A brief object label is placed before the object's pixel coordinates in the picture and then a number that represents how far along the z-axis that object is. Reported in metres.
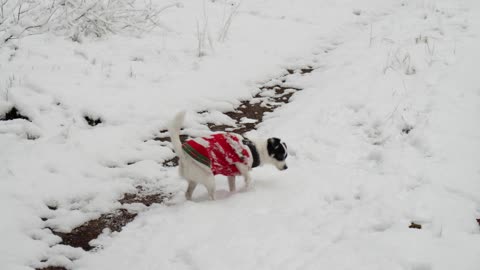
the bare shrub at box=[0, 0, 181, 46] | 6.79
